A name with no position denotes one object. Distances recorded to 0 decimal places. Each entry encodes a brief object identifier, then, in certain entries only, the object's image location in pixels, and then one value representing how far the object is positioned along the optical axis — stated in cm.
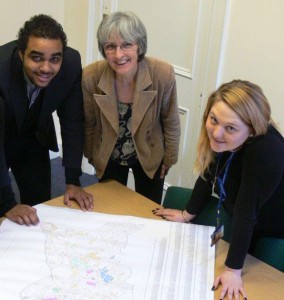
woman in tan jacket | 162
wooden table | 128
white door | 241
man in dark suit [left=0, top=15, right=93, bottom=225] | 151
